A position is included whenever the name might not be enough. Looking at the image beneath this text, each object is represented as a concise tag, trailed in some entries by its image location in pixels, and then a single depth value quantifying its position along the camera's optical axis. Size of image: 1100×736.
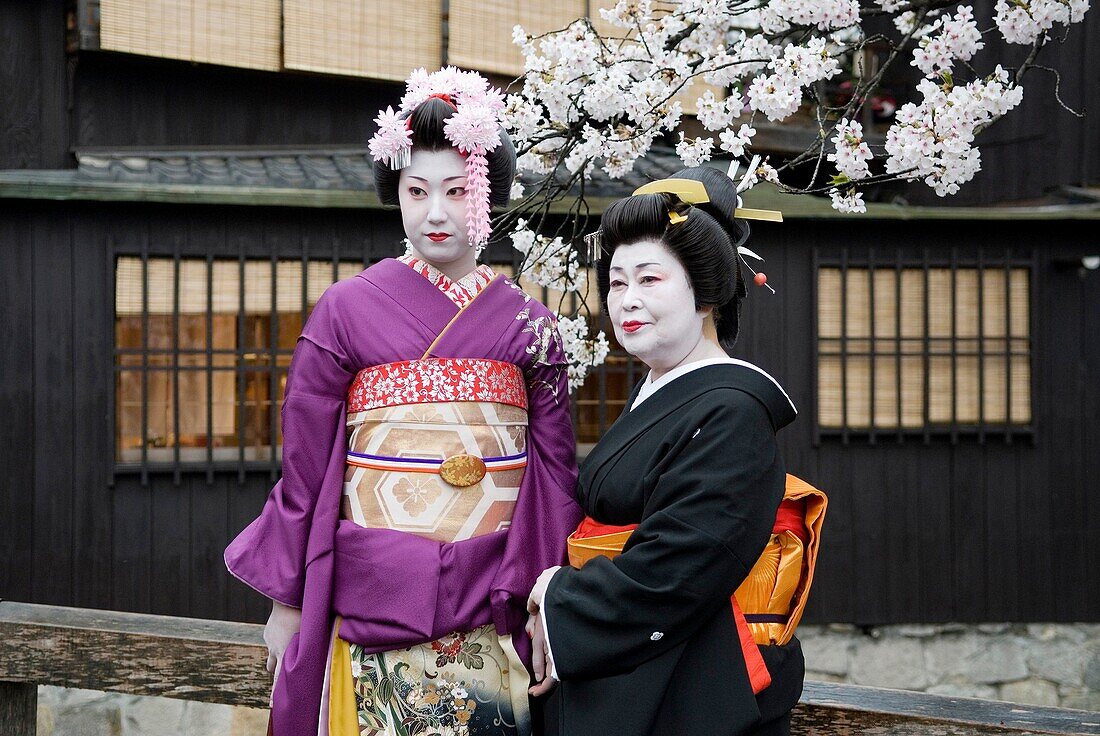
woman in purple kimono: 2.37
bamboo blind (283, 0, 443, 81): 6.67
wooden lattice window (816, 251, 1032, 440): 6.71
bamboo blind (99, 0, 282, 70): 6.22
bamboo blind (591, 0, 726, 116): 7.06
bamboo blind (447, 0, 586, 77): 7.09
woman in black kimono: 1.99
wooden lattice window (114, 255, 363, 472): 5.91
